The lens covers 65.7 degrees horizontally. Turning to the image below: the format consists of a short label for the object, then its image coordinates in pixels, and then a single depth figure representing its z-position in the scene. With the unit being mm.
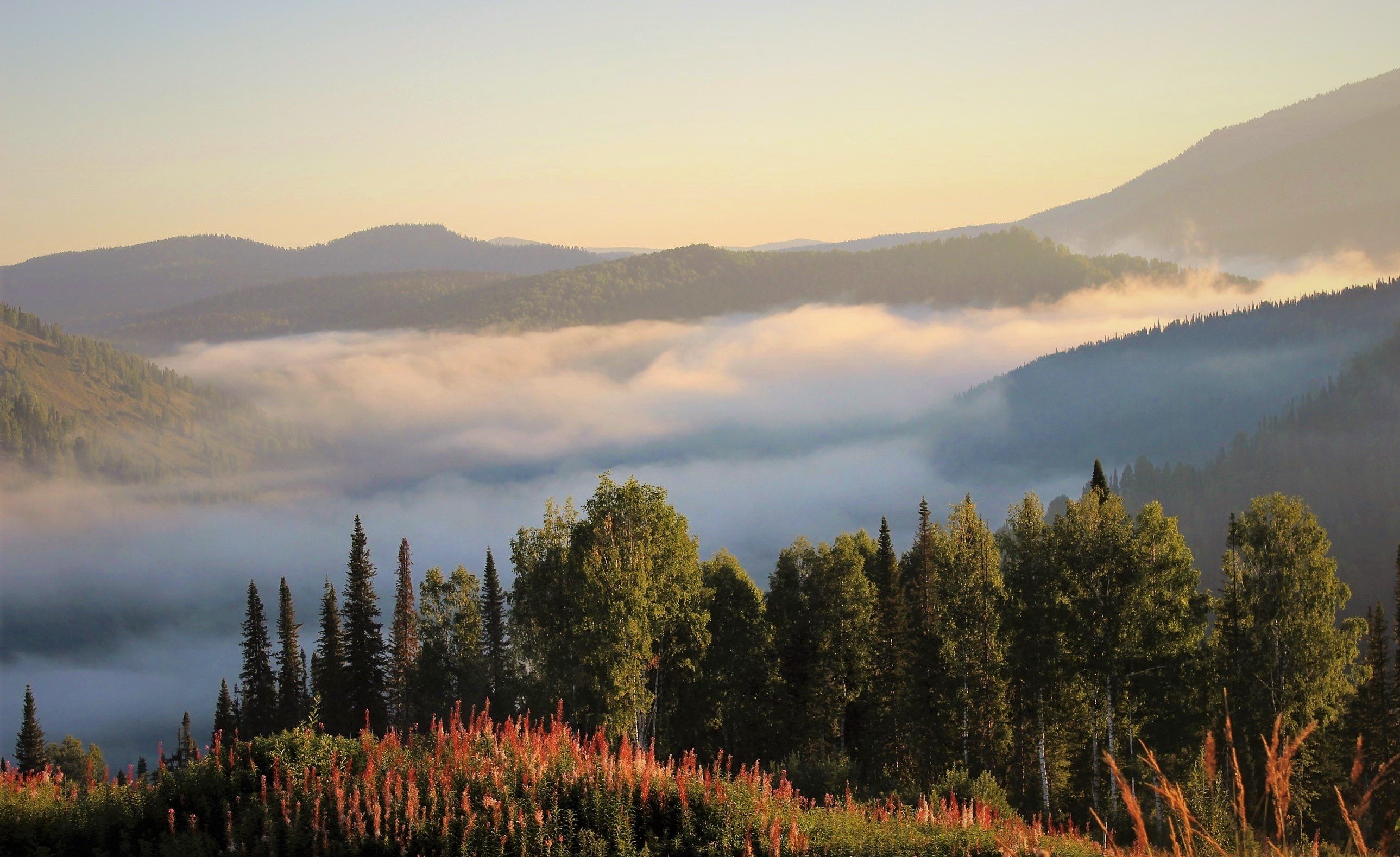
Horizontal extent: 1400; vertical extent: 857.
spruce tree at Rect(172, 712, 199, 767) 71062
